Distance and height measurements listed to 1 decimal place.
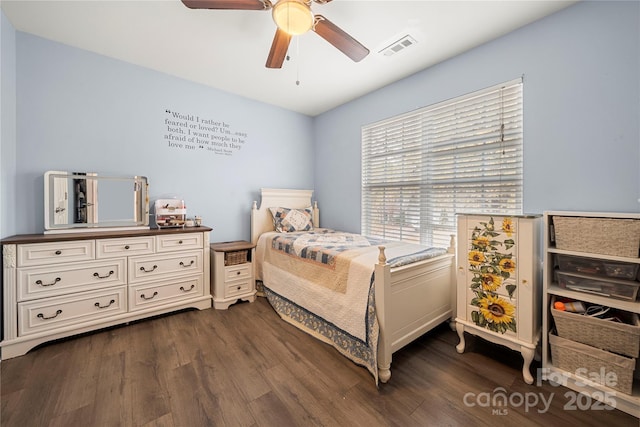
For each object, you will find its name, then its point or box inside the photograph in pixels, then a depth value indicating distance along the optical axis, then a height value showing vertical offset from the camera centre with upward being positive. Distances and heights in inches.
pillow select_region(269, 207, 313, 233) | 130.0 -4.9
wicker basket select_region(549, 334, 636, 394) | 53.7 -34.6
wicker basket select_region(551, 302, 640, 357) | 53.9 -27.5
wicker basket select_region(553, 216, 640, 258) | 53.4 -5.4
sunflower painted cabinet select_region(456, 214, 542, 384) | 64.2 -19.3
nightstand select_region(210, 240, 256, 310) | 105.9 -27.3
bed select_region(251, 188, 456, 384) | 63.8 -24.9
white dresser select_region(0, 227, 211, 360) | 73.2 -23.6
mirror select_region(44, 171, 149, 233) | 87.6 +3.3
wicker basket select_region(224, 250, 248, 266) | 108.4 -20.5
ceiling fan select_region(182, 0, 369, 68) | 57.3 +46.4
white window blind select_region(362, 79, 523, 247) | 82.5 +17.9
